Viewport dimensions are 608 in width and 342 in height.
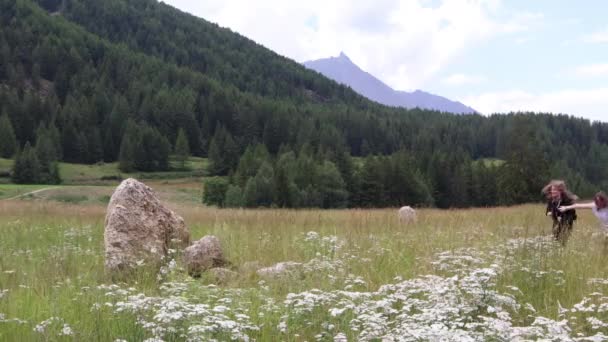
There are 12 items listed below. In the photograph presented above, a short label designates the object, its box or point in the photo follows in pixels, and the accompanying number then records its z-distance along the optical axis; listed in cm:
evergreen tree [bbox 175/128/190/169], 10594
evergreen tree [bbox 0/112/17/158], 9494
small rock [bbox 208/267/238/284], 692
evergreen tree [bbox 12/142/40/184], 8025
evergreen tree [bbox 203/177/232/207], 6519
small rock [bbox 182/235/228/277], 768
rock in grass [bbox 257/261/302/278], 660
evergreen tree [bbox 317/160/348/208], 7281
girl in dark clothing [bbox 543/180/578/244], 967
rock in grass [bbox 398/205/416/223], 1392
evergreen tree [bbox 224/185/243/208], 6088
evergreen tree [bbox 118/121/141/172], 9719
